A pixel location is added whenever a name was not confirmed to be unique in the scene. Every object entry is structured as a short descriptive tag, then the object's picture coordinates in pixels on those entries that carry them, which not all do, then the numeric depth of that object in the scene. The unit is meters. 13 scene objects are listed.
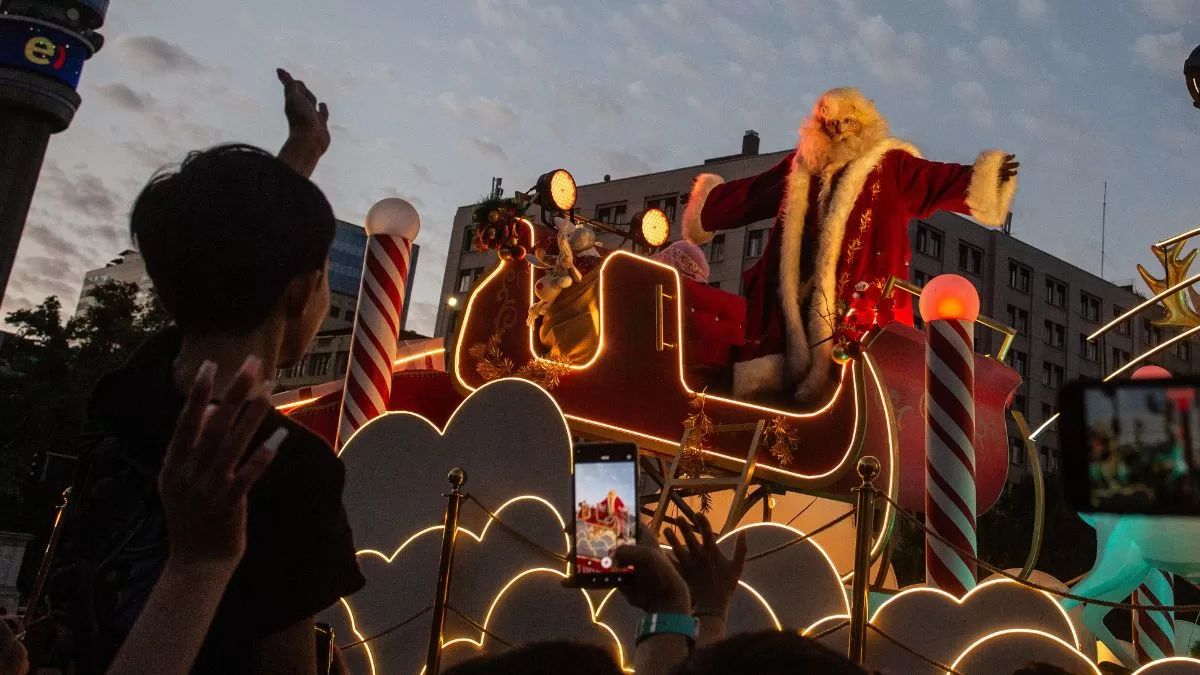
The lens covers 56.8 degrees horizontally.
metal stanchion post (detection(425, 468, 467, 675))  5.33
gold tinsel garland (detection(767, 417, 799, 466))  6.66
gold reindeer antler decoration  7.71
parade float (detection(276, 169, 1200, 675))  5.02
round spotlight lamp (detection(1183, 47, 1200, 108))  4.81
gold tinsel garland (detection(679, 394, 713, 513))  6.71
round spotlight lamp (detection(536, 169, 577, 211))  7.43
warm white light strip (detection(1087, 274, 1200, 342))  5.71
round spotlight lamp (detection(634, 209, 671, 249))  8.45
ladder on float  6.22
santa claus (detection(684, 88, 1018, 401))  6.87
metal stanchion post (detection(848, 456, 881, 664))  4.47
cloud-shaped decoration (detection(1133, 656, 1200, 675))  4.12
